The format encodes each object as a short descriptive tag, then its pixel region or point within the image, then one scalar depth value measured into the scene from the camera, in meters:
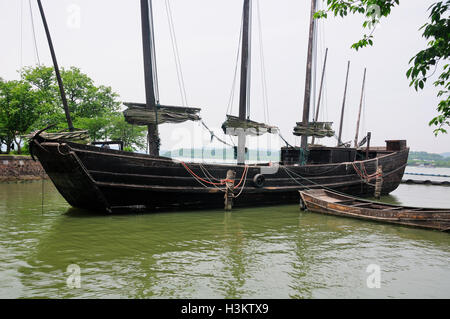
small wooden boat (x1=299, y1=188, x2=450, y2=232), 9.44
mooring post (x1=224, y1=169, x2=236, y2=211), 12.29
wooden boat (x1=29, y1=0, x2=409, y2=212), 9.52
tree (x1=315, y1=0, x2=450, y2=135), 3.17
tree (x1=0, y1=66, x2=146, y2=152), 28.16
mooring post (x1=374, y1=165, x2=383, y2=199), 17.98
